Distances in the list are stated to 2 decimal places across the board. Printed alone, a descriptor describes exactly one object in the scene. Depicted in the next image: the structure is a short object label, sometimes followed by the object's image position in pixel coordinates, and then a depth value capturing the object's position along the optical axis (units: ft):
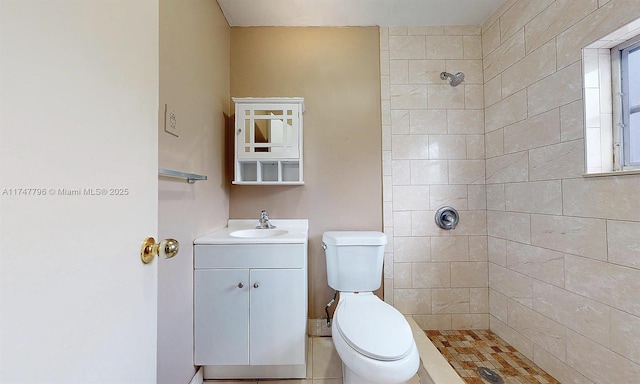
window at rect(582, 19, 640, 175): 3.83
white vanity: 4.27
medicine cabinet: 5.50
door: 1.07
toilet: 3.32
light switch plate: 3.47
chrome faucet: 5.65
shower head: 5.80
